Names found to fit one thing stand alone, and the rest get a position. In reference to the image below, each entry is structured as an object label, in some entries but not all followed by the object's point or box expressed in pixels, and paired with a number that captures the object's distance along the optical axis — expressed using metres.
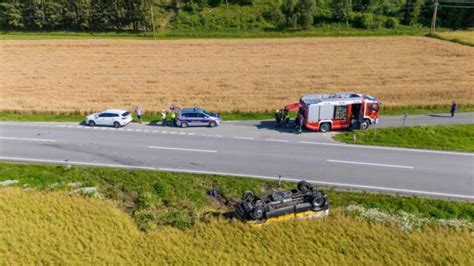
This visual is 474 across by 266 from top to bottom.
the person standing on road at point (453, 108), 31.30
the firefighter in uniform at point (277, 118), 29.45
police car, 29.55
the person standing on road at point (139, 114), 30.64
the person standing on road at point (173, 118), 30.34
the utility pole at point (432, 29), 64.07
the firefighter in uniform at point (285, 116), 29.47
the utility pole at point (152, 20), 66.95
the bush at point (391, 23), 69.75
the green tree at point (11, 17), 69.06
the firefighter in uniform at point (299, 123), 28.57
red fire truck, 28.44
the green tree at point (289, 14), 69.81
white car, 29.66
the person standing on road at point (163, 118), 30.33
